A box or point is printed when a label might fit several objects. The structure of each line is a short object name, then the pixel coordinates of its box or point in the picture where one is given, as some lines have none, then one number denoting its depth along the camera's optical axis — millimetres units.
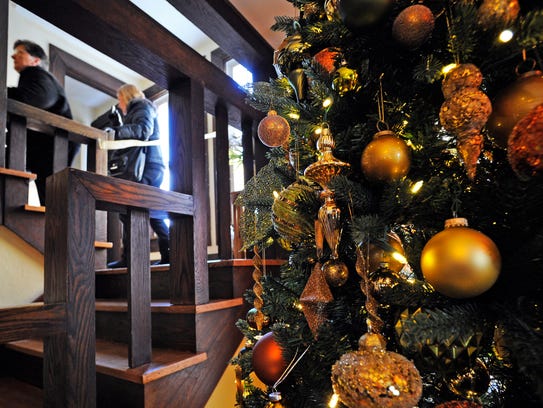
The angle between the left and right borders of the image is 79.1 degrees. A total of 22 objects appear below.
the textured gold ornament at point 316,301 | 525
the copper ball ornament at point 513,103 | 390
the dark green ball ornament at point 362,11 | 481
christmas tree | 358
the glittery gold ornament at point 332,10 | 587
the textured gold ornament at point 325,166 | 527
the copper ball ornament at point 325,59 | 687
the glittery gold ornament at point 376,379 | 348
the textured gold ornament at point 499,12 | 393
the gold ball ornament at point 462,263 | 345
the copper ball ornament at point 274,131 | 732
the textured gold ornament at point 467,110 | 389
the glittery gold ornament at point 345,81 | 591
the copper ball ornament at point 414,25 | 465
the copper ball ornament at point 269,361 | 618
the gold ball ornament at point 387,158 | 474
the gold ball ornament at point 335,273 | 546
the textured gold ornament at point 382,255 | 523
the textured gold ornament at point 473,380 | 437
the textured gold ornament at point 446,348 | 359
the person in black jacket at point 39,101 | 2080
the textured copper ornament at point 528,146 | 318
